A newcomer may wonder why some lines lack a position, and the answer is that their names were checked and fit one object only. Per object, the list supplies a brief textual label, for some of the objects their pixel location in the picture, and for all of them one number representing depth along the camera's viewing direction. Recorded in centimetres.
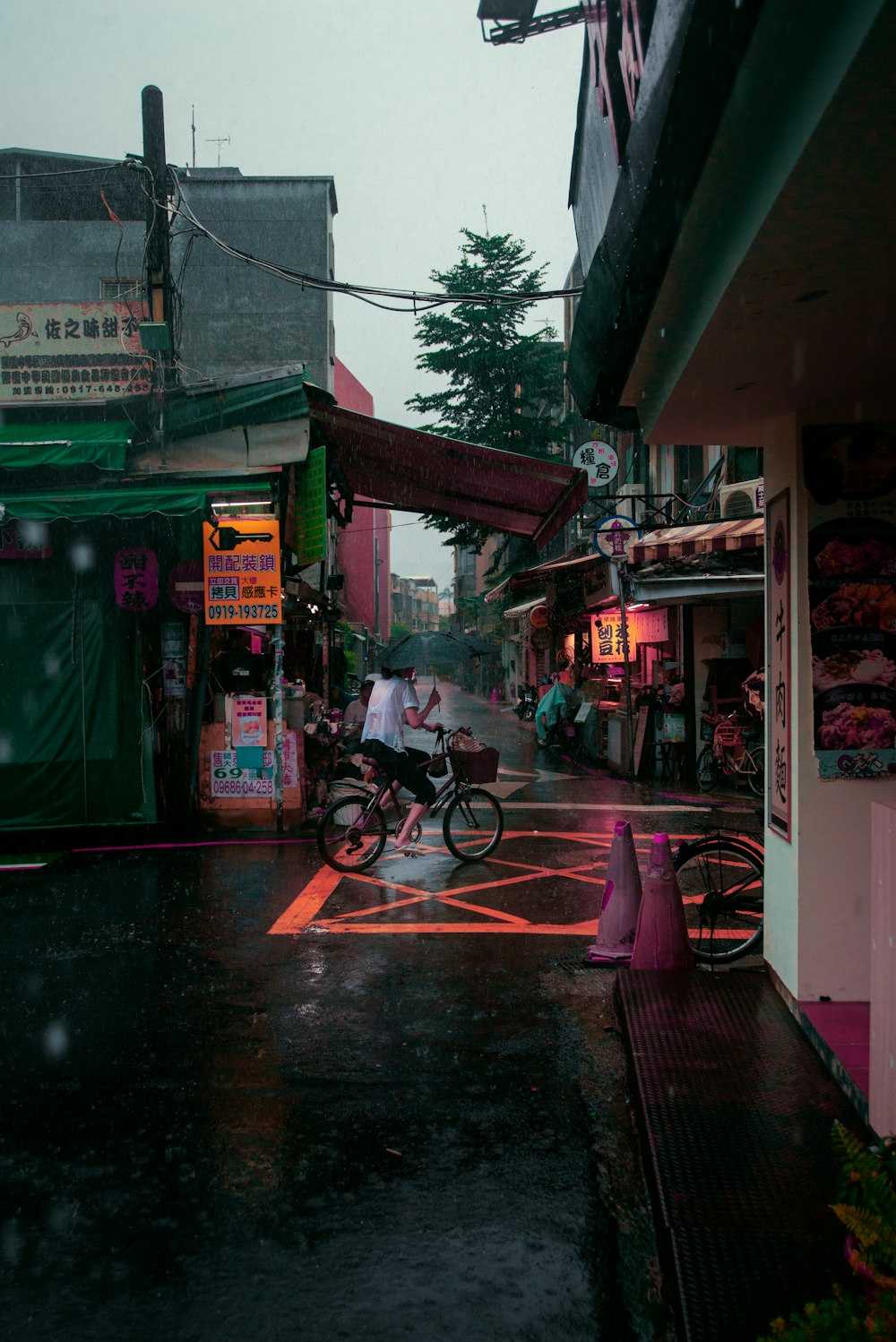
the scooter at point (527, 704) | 2904
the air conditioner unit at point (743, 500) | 1417
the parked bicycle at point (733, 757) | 1317
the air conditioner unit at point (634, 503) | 2209
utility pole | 1184
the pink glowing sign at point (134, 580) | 1052
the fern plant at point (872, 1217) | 214
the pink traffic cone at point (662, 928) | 546
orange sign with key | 1024
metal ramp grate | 265
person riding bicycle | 877
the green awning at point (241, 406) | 1081
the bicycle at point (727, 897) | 604
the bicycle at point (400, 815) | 877
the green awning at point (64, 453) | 1007
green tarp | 1062
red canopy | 1130
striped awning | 1269
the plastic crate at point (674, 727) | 1532
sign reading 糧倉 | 1483
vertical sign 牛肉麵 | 492
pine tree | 3028
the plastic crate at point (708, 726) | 1481
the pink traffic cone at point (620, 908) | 624
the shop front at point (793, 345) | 239
